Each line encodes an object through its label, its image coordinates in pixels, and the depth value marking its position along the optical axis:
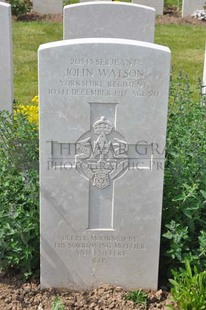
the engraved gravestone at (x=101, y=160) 3.21
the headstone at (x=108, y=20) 5.43
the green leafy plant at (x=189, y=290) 3.34
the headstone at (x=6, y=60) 5.52
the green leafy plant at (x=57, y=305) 3.30
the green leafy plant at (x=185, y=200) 3.54
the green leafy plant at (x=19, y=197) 3.59
